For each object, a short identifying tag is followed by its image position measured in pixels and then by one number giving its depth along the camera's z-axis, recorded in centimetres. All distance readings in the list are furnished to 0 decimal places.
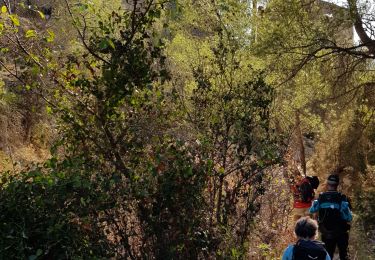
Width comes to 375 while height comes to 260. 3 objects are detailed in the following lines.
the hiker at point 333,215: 630
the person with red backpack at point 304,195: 894
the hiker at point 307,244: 393
